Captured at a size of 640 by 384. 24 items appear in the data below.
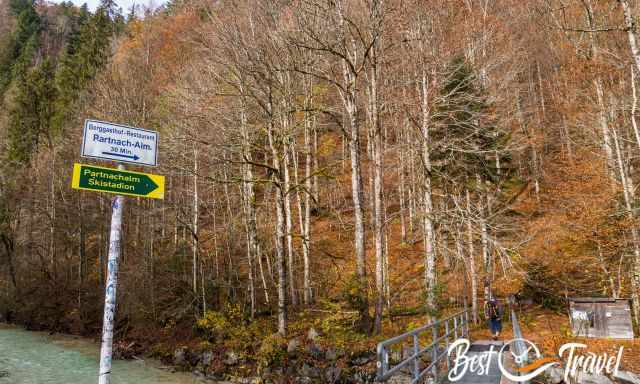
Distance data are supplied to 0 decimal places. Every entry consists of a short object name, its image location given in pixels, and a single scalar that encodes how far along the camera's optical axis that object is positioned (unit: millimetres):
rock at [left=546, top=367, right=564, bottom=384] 9336
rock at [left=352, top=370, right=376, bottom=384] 12260
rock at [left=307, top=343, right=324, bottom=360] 13609
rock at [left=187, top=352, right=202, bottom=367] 16359
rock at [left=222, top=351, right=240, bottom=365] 15305
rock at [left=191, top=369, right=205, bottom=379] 15345
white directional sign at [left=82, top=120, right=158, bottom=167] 4730
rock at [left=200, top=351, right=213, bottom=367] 15908
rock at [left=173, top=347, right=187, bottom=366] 16562
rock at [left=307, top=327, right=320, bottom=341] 14352
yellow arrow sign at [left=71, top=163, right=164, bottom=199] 4551
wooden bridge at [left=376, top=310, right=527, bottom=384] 6022
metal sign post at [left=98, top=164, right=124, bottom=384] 4254
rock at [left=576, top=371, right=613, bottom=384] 8516
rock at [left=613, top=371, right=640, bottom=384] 8712
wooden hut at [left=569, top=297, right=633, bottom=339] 13188
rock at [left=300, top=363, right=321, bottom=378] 13187
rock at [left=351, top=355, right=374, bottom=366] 12734
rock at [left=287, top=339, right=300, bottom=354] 14128
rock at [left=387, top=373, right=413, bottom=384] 11469
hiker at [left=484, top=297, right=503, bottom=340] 14046
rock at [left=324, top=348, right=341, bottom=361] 13164
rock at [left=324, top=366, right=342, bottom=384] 12781
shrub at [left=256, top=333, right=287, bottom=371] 14172
